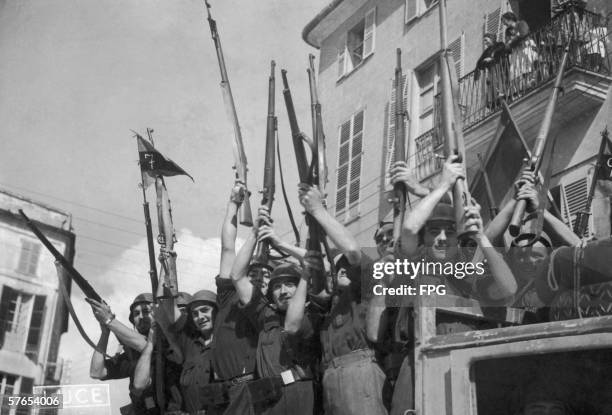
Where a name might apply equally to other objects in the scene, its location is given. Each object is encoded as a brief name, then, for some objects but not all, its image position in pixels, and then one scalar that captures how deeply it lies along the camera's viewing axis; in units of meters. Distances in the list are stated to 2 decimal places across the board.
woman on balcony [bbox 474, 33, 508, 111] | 11.94
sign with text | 9.08
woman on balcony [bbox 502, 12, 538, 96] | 11.37
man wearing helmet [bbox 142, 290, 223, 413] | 6.19
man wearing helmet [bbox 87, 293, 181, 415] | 6.79
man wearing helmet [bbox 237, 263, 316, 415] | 5.21
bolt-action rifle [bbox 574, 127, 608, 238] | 6.39
